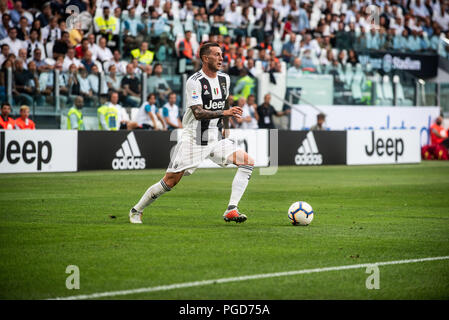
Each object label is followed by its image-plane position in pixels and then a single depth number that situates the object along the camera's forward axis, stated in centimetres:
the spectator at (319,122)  2739
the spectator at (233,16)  2903
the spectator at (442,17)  3881
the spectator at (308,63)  2902
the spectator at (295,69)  2861
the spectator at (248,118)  2631
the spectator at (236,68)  2662
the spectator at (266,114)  2683
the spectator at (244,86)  2670
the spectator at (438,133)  3241
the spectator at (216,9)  2908
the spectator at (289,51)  2948
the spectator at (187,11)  2788
